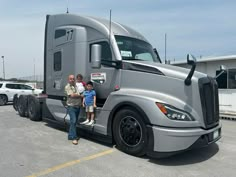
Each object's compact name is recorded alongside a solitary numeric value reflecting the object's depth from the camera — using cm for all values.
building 937
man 498
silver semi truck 382
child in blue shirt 485
